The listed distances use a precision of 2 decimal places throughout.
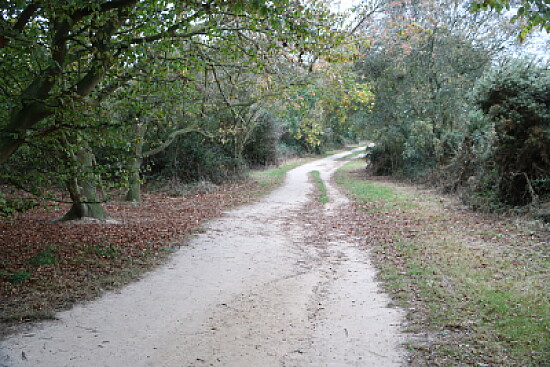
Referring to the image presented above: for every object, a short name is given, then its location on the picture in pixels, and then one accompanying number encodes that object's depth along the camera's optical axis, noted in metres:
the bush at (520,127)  11.65
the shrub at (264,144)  29.88
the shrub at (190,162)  22.30
